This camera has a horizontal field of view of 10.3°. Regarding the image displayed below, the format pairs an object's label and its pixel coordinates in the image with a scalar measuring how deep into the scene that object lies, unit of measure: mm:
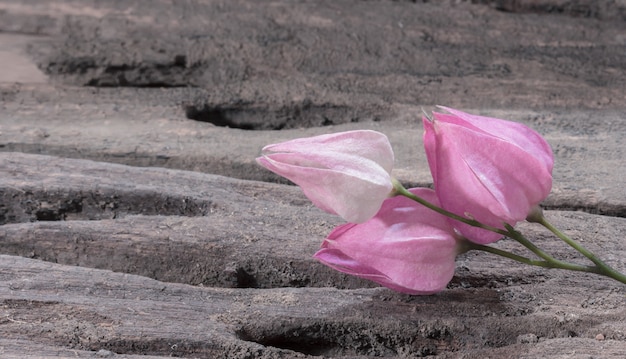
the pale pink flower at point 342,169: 562
